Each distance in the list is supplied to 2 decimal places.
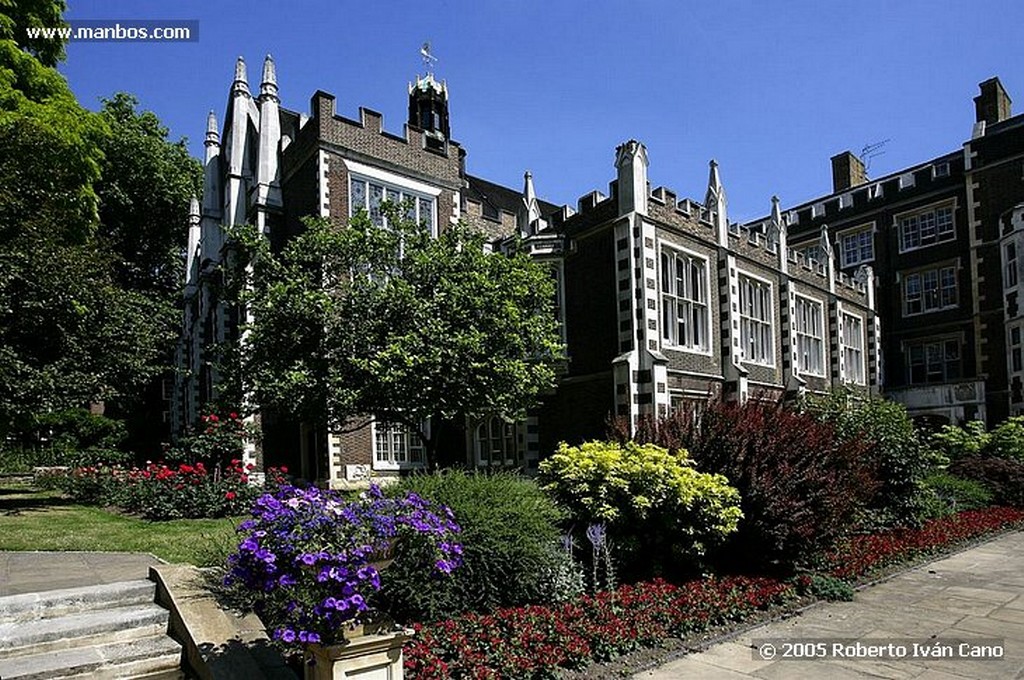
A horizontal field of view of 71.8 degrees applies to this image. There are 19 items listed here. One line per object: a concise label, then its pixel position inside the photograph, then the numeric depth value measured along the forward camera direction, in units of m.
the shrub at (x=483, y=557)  6.26
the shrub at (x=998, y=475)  19.05
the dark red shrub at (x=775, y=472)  9.38
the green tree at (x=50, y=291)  13.23
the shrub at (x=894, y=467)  13.30
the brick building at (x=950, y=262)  29.66
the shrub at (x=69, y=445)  24.25
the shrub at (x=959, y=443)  21.59
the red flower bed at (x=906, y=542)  10.23
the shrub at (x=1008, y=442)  21.28
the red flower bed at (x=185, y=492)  12.58
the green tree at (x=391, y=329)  13.46
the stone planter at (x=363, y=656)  4.68
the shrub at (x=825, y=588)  9.08
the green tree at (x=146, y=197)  33.28
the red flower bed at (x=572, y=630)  5.80
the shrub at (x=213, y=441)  15.27
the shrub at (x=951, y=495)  14.80
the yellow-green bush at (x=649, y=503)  8.72
